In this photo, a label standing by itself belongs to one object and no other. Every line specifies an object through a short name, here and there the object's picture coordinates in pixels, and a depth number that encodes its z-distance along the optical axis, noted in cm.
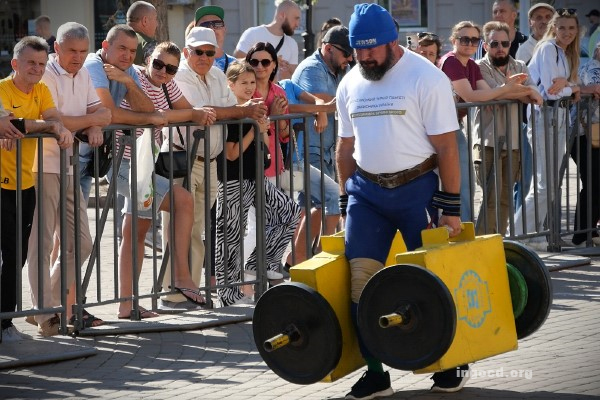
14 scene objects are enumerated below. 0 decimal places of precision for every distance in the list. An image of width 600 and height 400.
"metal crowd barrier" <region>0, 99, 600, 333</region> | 1248
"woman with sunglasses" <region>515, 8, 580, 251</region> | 1675
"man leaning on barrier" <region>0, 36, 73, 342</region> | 1169
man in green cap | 1713
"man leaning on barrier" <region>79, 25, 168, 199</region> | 1271
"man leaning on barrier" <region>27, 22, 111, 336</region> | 1211
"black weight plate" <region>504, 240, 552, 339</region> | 990
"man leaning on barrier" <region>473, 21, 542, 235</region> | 1613
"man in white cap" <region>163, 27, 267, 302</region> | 1363
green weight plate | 988
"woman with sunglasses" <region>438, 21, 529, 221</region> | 1558
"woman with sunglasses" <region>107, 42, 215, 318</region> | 1305
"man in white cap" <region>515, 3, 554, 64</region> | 1920
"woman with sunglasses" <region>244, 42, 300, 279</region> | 1399
